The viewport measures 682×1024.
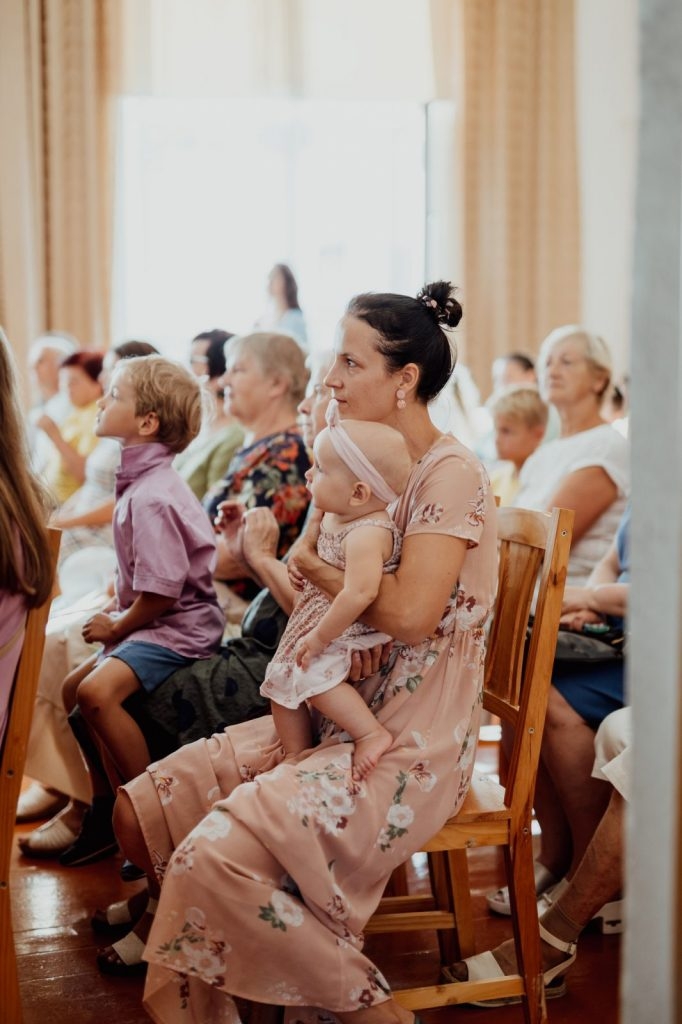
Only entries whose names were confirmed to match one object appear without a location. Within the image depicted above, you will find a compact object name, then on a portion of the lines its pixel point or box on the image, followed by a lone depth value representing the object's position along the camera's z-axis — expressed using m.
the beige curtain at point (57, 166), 6.29
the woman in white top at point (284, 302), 6.20
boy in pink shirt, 2.35
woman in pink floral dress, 1.56
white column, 0.92
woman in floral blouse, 2.68
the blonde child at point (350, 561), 1.68
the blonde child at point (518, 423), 3.72
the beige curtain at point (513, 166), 7.00
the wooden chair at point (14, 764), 1.78
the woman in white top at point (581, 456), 2.94
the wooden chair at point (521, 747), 1.81
